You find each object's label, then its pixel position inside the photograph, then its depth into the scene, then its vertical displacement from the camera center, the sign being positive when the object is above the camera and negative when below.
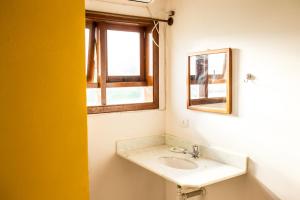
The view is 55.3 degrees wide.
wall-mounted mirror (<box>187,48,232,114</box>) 2.27 +0.02
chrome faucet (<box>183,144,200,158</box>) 2.53 -0.60
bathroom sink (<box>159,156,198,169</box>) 2.50 -0.69
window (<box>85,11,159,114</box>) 2.68 +0.21
